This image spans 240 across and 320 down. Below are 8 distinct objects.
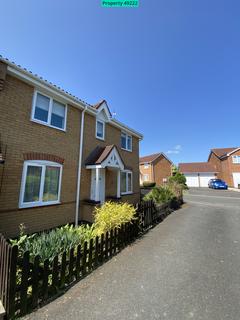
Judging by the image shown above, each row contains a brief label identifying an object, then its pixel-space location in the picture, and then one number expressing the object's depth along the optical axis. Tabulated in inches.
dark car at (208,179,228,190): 1385.3
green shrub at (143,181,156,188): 1381.5
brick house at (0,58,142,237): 263.0
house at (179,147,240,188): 1478.5
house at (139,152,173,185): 1491.1
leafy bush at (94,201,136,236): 247.0
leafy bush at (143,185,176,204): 483.1
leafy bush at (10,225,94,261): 182.2
